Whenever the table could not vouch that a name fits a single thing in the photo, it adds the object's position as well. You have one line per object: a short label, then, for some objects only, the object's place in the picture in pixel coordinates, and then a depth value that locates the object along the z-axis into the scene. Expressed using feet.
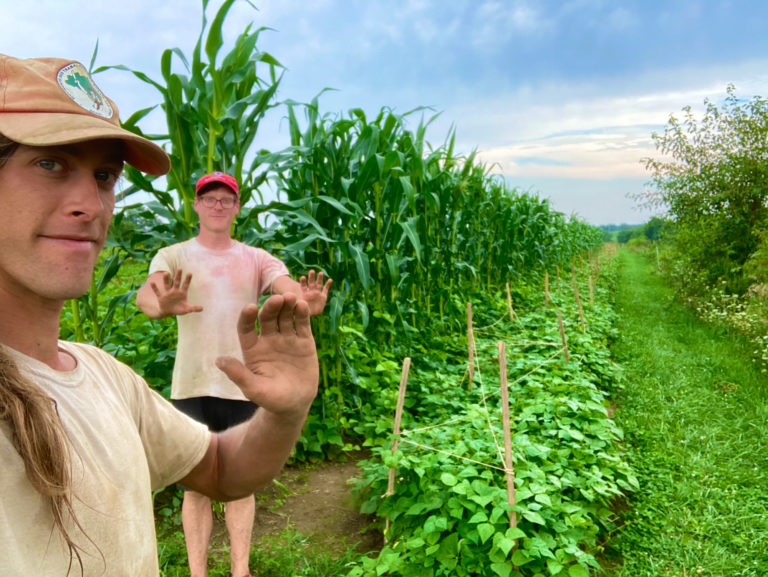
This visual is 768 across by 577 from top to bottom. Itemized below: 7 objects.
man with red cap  9.12
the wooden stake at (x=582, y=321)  25.20
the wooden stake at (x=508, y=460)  9.46
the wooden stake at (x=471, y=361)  17.50
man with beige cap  2.61
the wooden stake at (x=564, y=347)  19.07
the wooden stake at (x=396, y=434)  11.25
